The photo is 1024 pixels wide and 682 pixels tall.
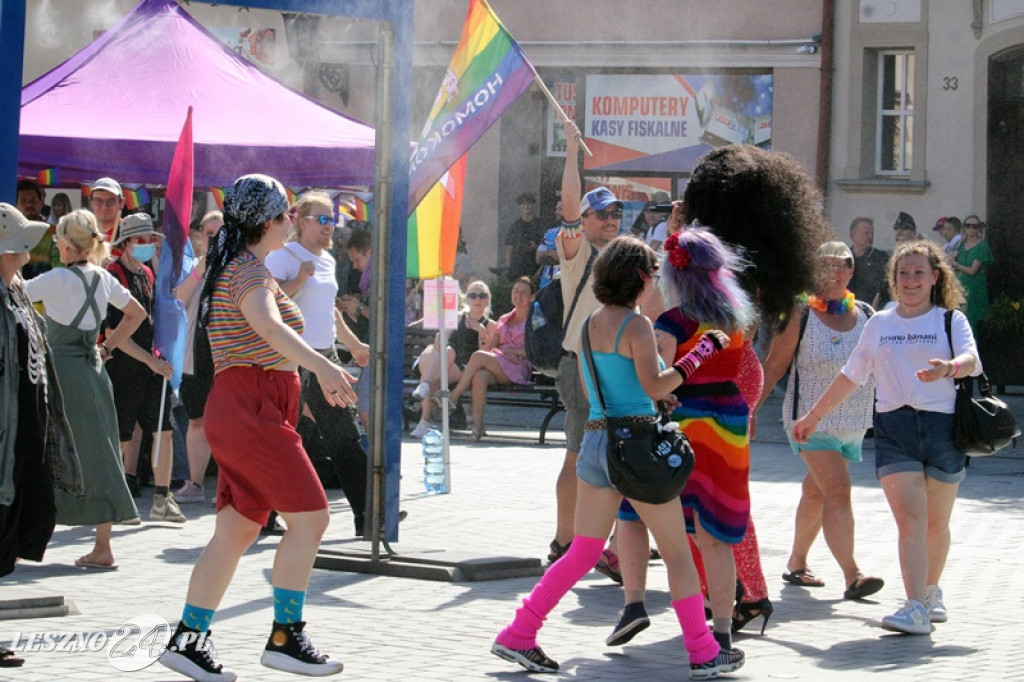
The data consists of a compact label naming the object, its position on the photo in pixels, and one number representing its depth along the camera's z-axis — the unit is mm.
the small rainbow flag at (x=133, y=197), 15164
